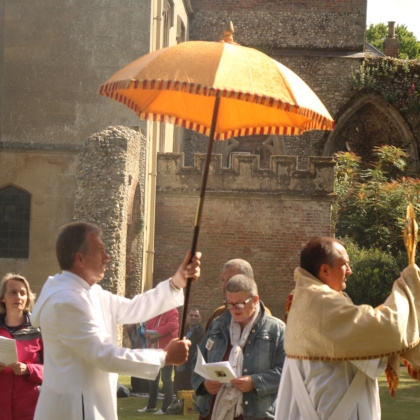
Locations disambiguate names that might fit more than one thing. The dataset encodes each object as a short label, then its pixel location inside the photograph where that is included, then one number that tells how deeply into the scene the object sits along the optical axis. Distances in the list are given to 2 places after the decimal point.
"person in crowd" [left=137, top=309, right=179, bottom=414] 12.41
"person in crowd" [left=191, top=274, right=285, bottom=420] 6.05
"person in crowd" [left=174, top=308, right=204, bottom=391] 12.31
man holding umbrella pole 4.78
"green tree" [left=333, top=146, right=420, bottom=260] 26.61
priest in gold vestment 4.84
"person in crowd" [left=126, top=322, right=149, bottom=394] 13.84
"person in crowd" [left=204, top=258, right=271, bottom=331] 6.92
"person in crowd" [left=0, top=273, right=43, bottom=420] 6.65
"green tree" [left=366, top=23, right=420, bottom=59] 55.31
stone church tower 18.95
